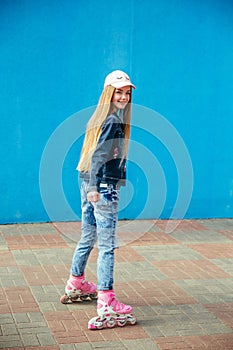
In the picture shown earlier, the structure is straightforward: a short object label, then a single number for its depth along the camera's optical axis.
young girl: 4.53
